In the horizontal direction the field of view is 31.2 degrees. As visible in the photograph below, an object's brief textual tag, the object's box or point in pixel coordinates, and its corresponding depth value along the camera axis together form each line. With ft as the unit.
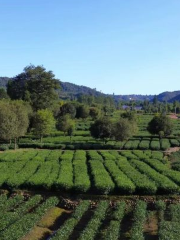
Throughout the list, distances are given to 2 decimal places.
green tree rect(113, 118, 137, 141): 167.02
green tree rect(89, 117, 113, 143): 176.46
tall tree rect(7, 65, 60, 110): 254.06
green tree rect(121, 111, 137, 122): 227.03
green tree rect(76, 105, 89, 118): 324.39
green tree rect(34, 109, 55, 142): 183.01
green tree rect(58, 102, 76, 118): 308.19
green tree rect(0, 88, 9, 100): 344.49
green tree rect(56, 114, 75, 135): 201.42
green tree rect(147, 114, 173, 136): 192.85
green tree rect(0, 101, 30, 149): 154.61
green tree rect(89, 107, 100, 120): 326.03
